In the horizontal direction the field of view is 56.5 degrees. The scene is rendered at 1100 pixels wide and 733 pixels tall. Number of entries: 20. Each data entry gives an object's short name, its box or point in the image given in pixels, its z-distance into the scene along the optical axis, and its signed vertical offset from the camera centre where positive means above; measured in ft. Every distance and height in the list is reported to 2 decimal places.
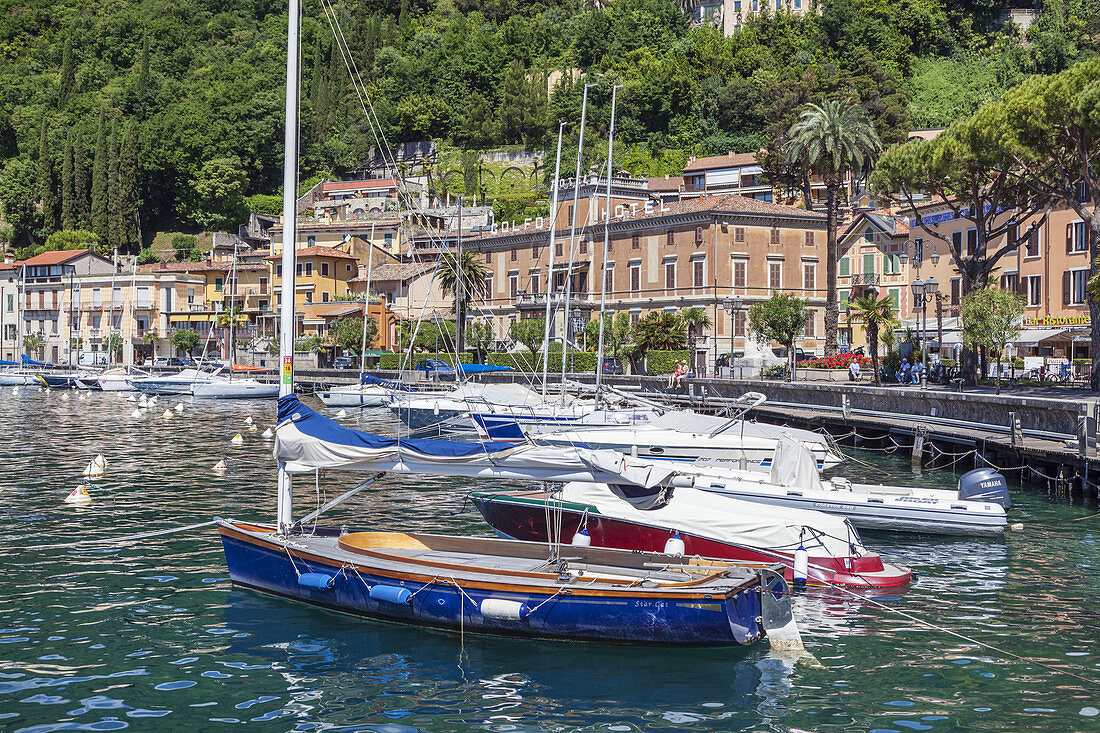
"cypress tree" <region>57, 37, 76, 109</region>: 527.56 +146.05
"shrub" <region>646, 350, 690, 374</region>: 230.68 -0.83
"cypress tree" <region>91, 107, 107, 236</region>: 433.07 +74.86
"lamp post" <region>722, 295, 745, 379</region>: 241.96 +12.39
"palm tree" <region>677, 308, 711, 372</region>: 233.76 +8.19
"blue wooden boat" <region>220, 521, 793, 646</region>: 49.78 -11.77
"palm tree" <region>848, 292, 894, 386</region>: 178.40 +7.43
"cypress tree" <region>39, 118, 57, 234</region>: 447.01 +73.52
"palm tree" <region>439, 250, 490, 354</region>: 259.82 +21.51
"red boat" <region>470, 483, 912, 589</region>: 63.87 -11.10
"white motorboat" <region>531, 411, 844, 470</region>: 108.78 -9.23
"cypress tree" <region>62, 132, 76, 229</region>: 439.63 +72.51
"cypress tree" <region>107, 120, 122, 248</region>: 423.23 +65.74
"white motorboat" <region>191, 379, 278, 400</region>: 250.98 -7.78
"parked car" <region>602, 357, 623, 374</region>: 242.45 -2.07
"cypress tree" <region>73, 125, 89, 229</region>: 439.63 +73.75
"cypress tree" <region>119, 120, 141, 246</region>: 428.56 +72.84
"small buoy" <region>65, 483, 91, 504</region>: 93.40 -12.82
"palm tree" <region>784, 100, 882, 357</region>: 216.33 +45.81
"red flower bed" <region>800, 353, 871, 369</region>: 208.54 -0.72
